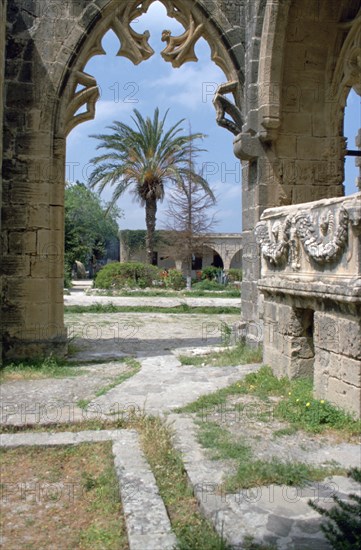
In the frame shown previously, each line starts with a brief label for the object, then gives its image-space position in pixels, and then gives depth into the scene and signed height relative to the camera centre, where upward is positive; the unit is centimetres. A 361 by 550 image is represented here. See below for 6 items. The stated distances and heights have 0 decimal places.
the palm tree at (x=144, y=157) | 2416 +477
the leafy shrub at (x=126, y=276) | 2128 -48
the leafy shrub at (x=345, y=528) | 217 -108
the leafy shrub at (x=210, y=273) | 2978 -47
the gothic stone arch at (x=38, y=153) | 705 +144
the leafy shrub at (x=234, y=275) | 2888 -56
